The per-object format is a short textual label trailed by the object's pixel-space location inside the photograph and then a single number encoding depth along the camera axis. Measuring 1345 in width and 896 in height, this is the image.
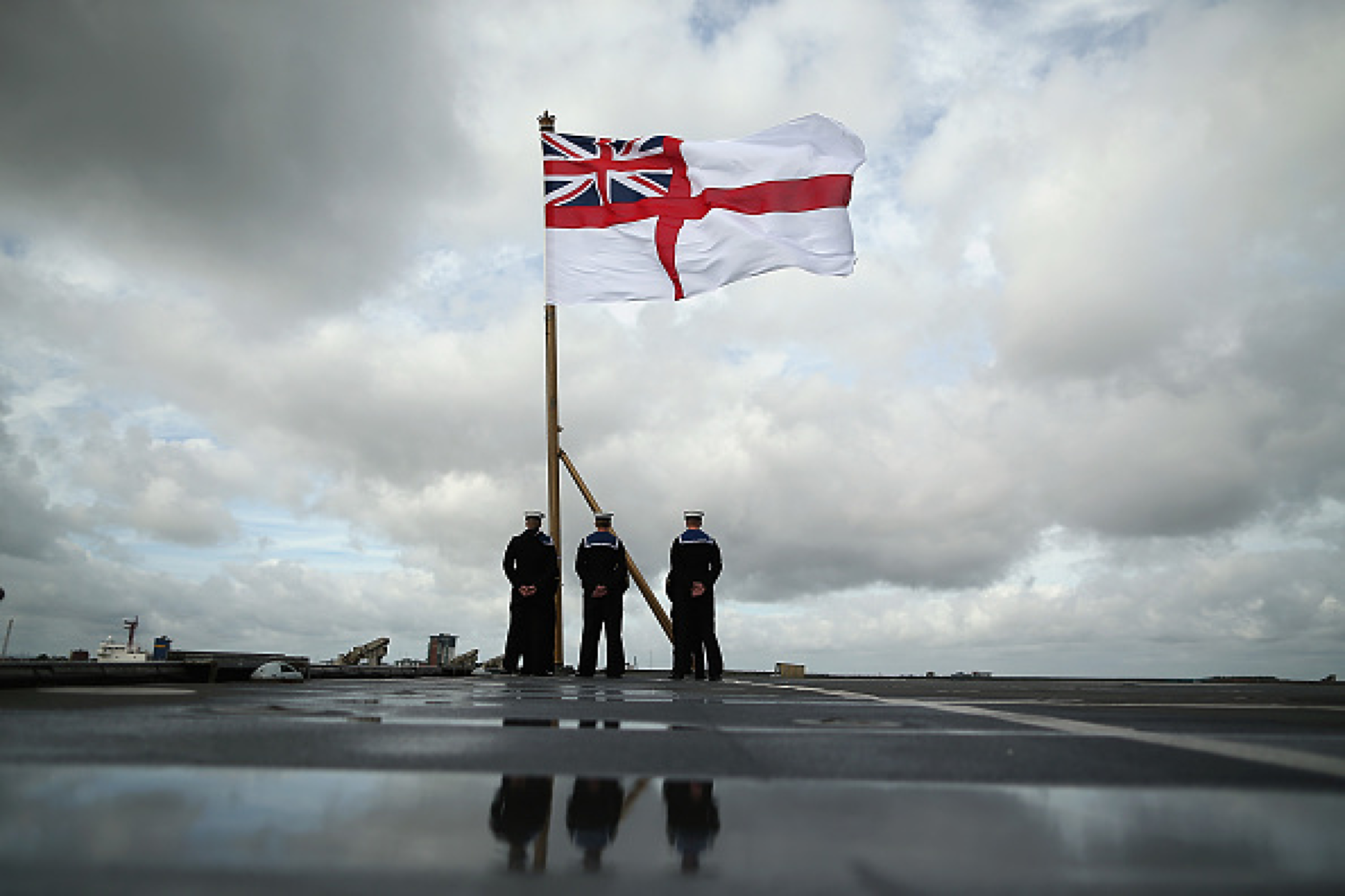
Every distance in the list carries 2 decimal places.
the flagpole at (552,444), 12.82
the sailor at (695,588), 11.05
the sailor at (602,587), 11.72
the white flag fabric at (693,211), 12.94
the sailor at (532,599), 12.03
